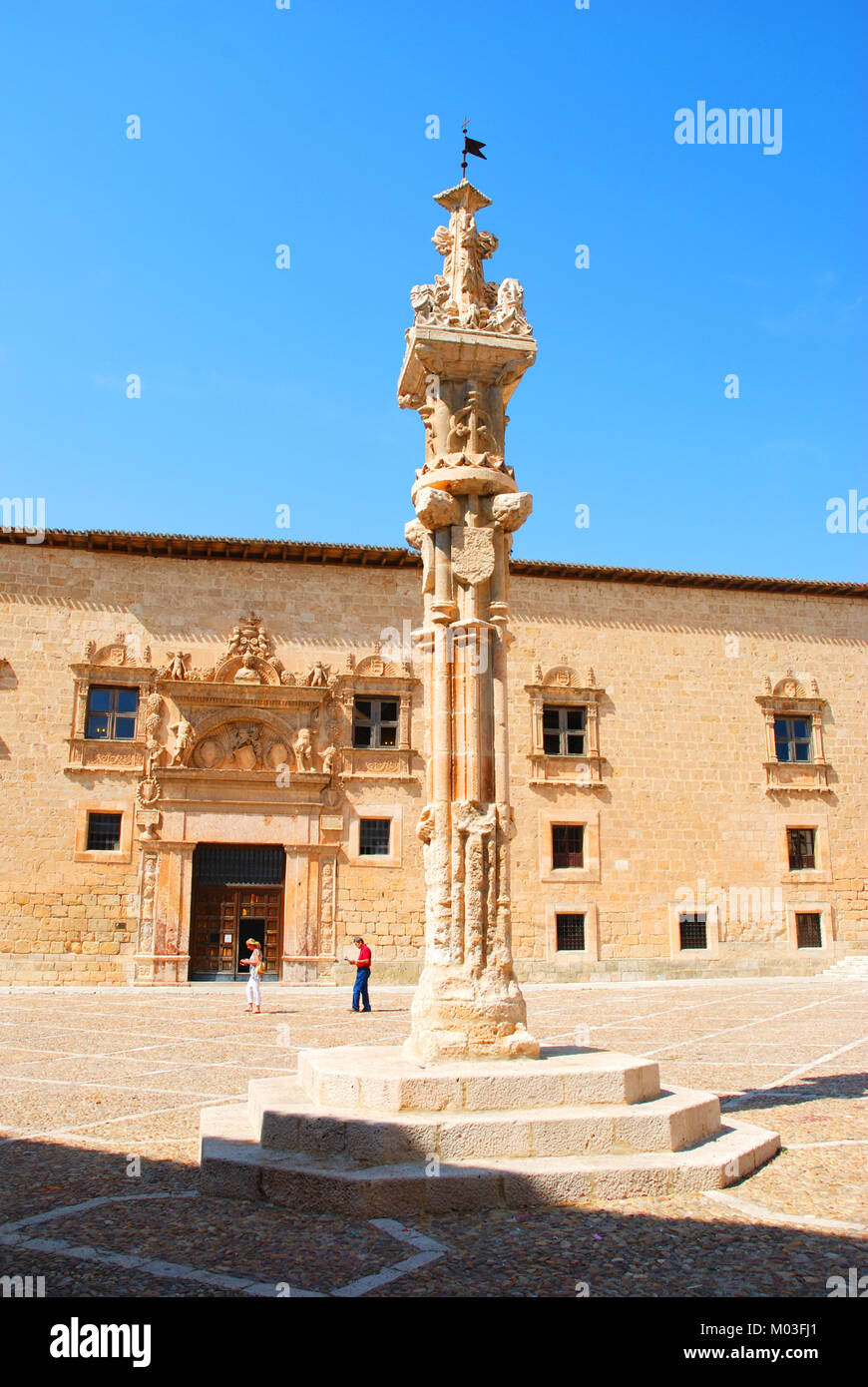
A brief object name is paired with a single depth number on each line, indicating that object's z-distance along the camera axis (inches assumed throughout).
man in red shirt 569.6
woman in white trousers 562.6
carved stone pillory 233.5
